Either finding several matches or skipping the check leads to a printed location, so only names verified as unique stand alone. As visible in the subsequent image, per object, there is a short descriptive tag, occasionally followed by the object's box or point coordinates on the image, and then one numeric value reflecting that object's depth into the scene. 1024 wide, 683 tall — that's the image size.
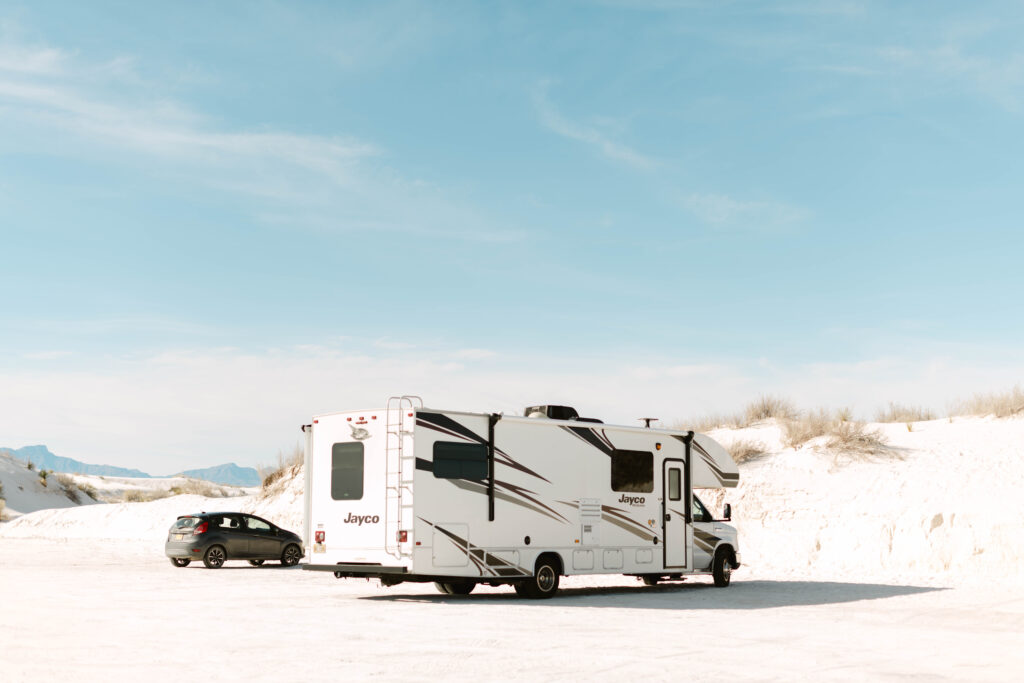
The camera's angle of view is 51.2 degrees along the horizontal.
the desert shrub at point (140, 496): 61.50
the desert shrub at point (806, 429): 33.28
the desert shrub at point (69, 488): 70.39
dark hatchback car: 26.08
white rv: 16.72
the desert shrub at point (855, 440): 31.72
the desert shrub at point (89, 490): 73.31
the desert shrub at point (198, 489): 64.79
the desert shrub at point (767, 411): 36.84
